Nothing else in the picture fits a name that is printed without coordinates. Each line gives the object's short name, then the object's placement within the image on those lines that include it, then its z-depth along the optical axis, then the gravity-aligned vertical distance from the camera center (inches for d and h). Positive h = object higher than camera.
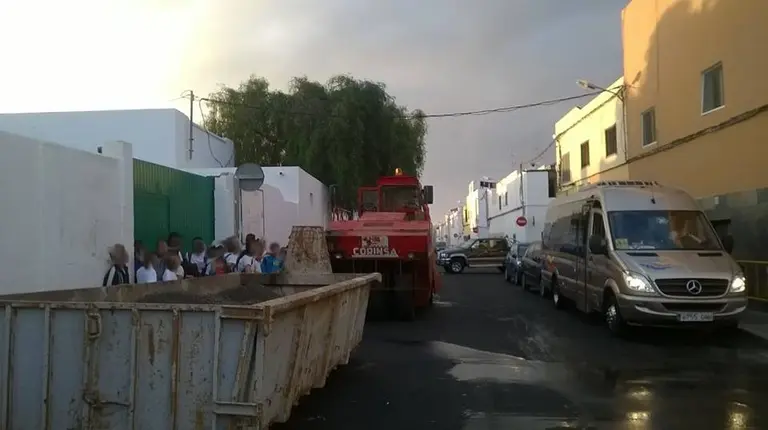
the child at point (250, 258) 542.6 -7.2
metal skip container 205.9 -32.3
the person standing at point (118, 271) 389.1 -10.9
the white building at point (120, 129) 949.8 +159.3
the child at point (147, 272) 415.2 -12.2
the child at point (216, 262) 530.9 -9.3
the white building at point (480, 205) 2927.2 +173.4
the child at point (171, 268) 427.2 -10.4
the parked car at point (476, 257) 1347.2 -20.3
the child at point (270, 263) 543.1 -10.7
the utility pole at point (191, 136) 1027.9 +158.9
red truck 561.3 -7.3
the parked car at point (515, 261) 976.9 -21.9
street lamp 1045.2 +223.2
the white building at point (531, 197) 1921.8 +125.6
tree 1277.1 +210.3
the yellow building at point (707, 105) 669.9 +145.1
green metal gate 534.9 +37.6
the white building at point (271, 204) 728.3 +55.4
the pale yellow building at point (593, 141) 1071.0 +173.5
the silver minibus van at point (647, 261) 456.8 -11.8
